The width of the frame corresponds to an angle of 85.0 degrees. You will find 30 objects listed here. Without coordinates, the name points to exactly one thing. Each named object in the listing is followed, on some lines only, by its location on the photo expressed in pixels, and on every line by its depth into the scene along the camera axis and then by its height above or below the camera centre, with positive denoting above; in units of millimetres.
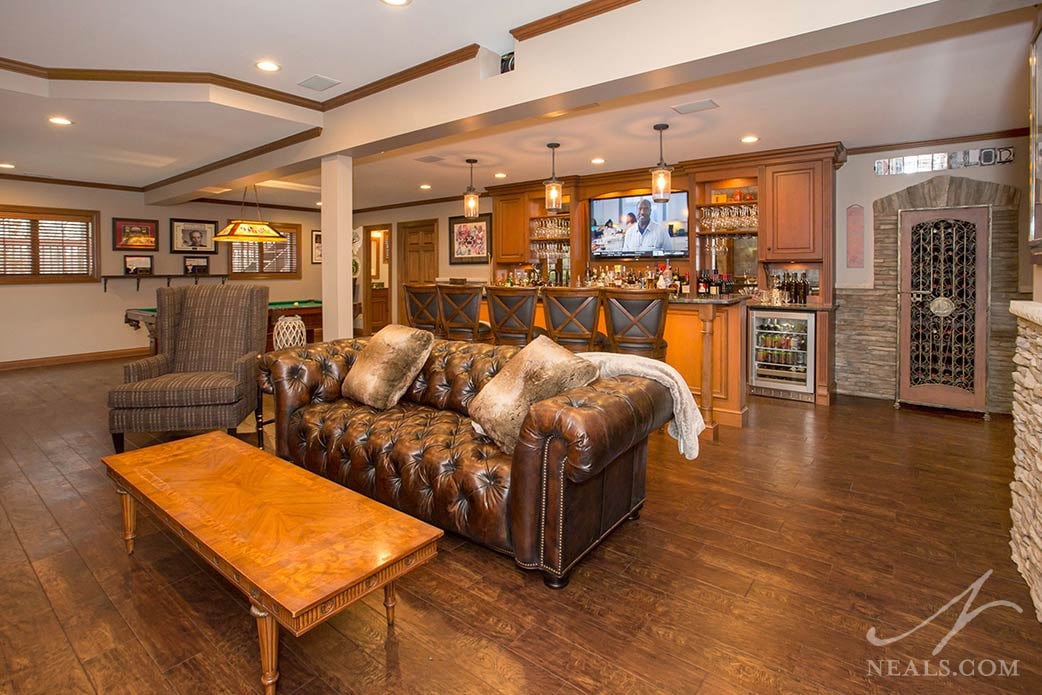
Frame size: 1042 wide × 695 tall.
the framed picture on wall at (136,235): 8484 +1421
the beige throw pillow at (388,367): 3150 -230
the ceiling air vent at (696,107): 4374 +1716
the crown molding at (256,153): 5127 +1793
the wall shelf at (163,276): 8439 +790
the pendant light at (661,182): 4879 +1233
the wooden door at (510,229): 8203 +1422
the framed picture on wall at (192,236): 9117 +1499
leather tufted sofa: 2170 -553
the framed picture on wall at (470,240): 9148 +1425
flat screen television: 7129 +1242
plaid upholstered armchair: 3791 -300
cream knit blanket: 2691 -289
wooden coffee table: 1543 -654
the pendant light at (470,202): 6223 +1371
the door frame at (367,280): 11109 +920
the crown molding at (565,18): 3045 +1733
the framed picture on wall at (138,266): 8625 +963
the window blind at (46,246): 7582 +1158
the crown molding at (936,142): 5098 +1739
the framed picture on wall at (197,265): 9266 +1028
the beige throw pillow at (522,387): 2438 -270
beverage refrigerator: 5758 -312
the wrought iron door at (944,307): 5242 +154
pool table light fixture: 6711 +1143
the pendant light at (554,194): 5816 +1358
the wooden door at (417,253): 9991 +1326
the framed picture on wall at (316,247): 10852 +1540
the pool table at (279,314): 6476 +166
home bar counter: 4363 -216
